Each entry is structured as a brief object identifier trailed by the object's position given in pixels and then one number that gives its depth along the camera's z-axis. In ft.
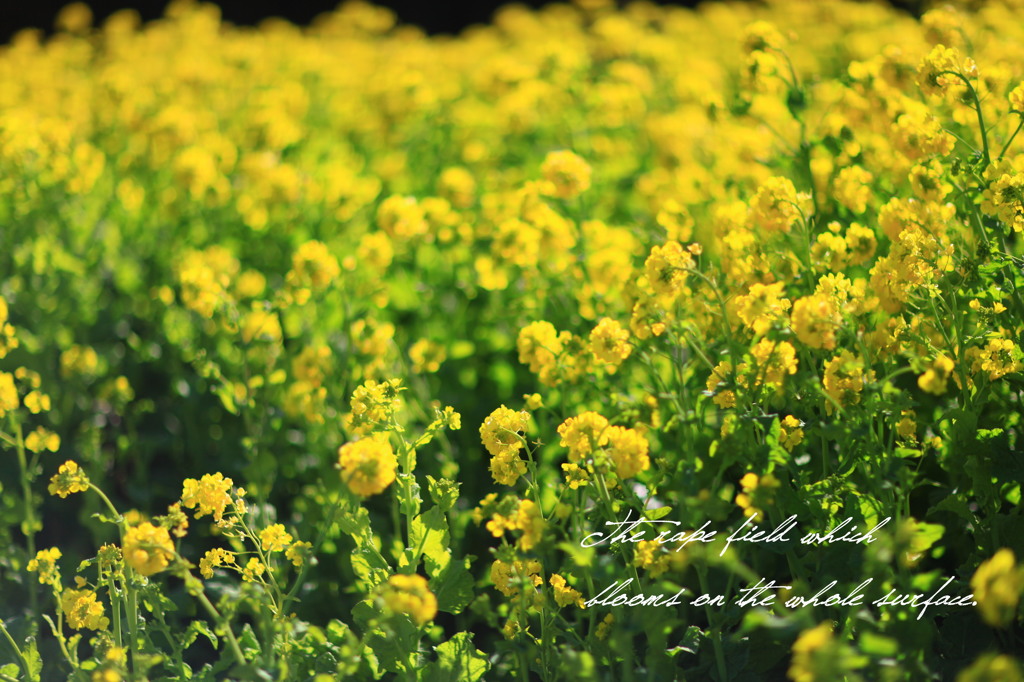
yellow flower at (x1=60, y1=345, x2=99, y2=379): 19.61
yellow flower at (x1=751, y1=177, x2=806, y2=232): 18.07
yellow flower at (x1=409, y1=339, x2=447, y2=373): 18.91
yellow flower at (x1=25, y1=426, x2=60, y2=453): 18.29
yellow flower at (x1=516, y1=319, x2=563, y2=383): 18.15
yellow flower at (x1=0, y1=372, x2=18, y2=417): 18.12
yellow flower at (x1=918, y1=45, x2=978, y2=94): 18.09
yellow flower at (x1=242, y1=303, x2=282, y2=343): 18.92
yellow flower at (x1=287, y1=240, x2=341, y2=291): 18.94
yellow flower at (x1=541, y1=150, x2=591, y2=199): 19.06
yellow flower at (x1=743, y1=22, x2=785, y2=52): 18.91
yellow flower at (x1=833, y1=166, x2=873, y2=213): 18.46
